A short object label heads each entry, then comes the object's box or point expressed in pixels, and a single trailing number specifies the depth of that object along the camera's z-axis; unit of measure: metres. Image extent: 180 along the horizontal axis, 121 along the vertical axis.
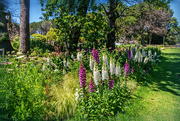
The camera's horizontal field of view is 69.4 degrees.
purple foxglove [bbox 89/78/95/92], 3.23
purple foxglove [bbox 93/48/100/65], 4.17
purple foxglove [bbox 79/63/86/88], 3.17
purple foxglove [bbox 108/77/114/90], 3.36
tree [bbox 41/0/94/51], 6.45
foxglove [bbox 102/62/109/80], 3.02
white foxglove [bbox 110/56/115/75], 3.34
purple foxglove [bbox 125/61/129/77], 3.76
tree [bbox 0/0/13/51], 8.10
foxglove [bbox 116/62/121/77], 3.38
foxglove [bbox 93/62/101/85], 2.96
